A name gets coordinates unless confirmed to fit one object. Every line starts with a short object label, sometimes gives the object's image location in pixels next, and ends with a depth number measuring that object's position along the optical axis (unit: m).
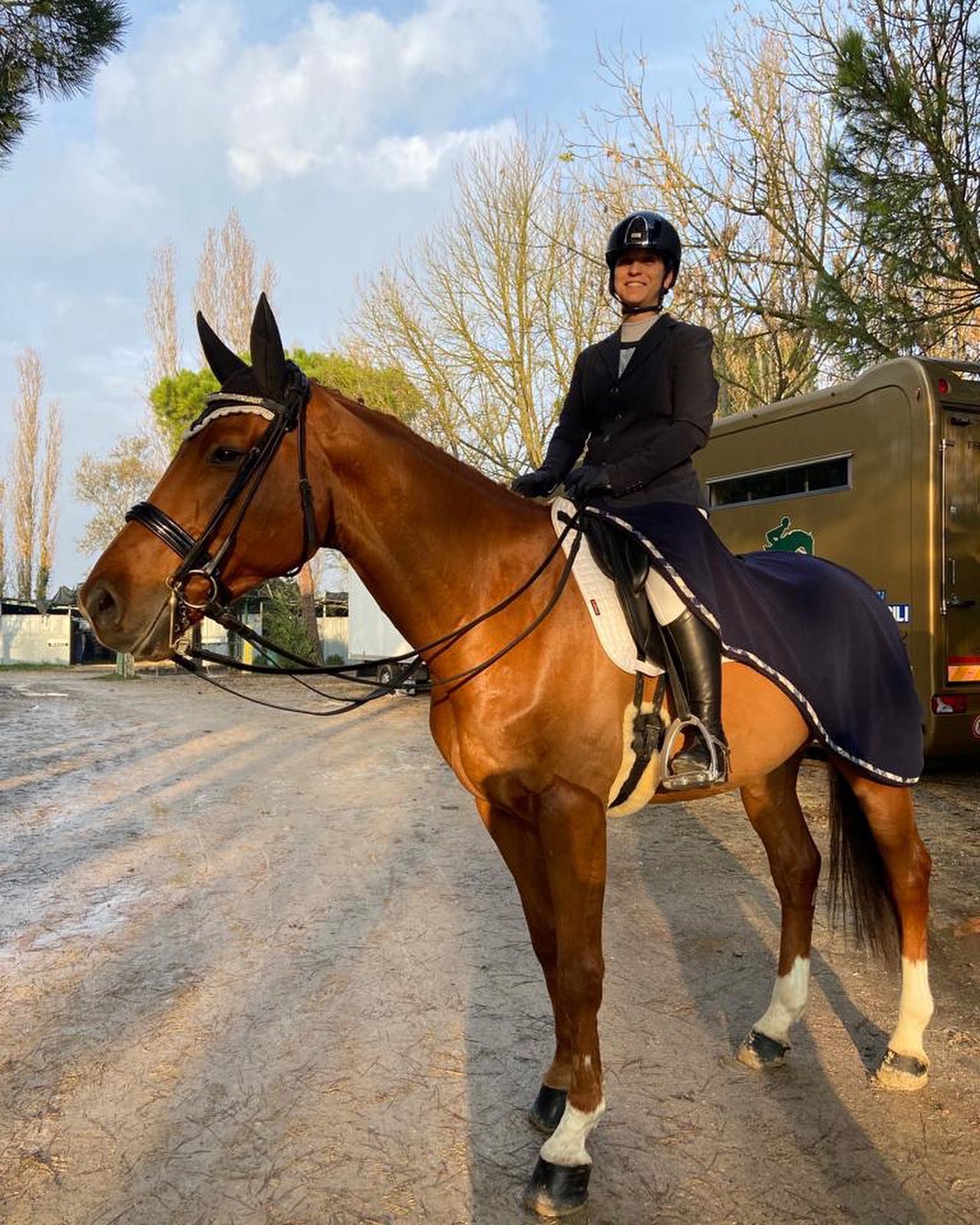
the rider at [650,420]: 2.60
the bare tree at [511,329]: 15.74
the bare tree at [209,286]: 29.41
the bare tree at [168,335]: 30.66
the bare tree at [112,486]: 36.34
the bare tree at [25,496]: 39.91
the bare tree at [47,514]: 40.00
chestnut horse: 2.29
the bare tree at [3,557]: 40.06
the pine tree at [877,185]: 7.62
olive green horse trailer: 7.05
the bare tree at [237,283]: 28.86
